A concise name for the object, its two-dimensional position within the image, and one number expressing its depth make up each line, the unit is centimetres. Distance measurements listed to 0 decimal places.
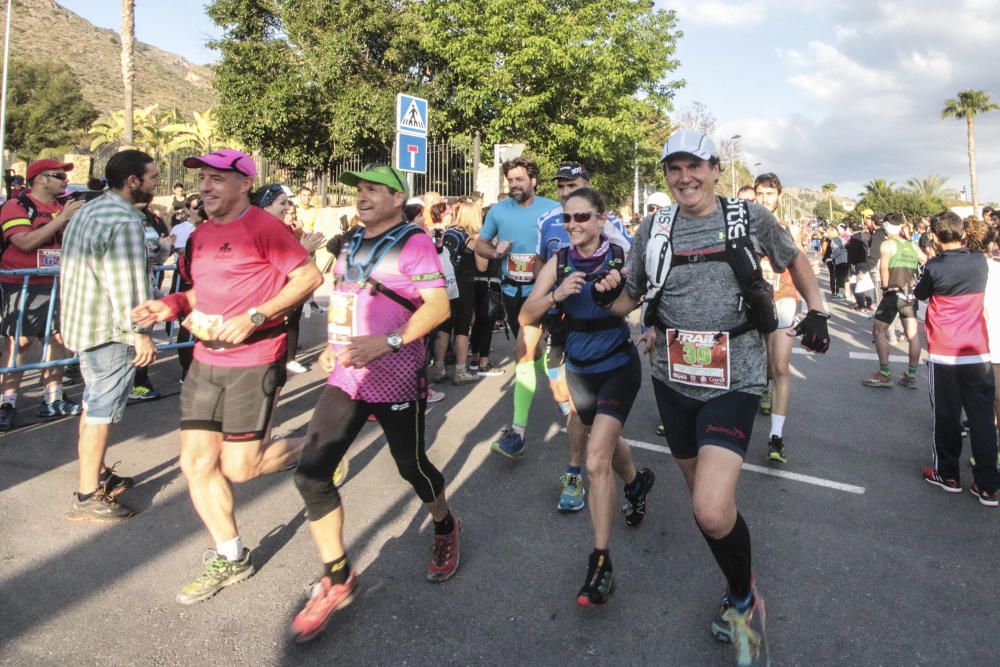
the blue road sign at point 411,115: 855
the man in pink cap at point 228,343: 316
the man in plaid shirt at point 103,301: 386
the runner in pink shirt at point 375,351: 292
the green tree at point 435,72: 2320
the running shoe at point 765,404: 641
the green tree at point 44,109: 3778
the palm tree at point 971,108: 5031
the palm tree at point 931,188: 6544
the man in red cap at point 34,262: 565
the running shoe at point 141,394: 656
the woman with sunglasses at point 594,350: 311
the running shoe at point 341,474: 428
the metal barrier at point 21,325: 552
